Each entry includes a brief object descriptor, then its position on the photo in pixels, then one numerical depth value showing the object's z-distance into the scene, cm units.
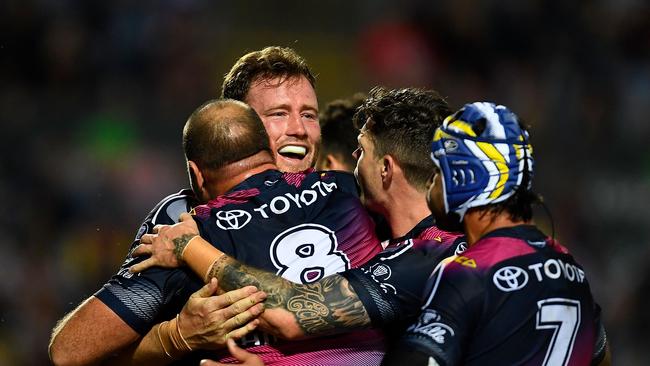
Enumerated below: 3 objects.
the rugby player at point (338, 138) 1399
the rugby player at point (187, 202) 869
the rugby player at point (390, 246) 850
